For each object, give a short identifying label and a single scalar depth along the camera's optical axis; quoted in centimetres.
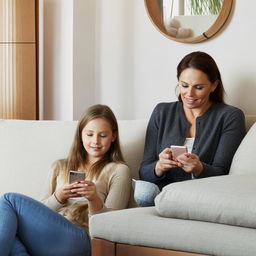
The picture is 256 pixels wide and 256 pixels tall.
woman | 377
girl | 321
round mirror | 444
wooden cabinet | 513
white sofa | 263
